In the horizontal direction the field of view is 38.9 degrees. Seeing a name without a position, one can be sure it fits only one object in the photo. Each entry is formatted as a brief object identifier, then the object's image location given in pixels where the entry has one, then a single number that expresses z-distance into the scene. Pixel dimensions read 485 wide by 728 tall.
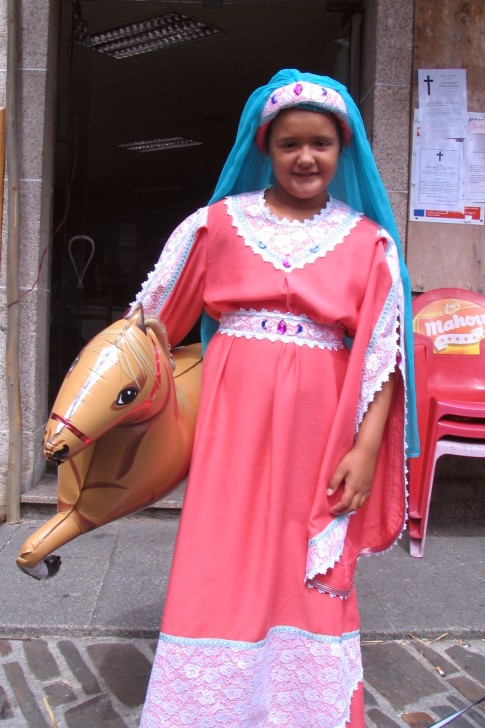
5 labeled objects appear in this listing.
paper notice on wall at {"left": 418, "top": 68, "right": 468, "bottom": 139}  3.80
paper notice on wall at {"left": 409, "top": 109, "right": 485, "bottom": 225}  3.85
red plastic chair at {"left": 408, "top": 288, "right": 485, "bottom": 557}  3.37
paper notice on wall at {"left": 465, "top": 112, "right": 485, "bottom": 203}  3.86
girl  1.70
